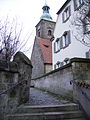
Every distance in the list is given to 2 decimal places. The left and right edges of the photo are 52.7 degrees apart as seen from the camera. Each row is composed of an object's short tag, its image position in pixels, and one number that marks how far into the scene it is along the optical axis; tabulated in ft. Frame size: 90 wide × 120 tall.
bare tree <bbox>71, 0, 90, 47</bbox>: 12.23
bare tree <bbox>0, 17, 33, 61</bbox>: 13.95
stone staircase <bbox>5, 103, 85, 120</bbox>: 9.05
